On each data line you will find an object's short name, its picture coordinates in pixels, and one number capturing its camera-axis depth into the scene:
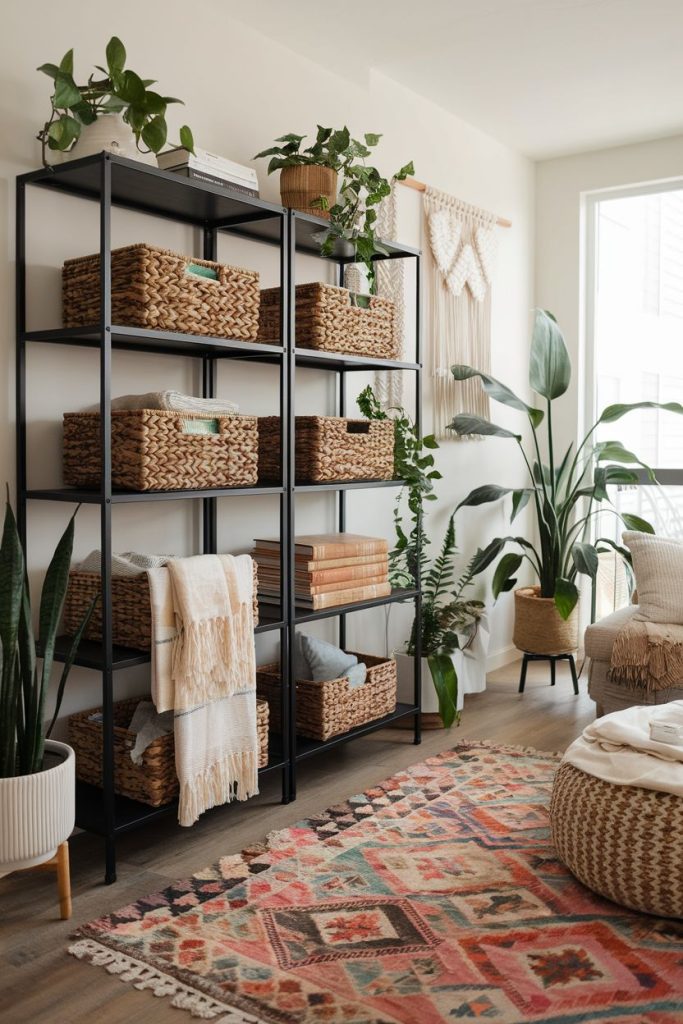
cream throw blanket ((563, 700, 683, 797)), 2.23
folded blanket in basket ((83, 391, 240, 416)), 2.52
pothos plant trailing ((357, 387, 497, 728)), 3.49
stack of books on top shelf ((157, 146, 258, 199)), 2.64
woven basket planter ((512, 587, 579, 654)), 4.31
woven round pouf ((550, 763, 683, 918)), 2.14
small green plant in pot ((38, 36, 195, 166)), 2.35
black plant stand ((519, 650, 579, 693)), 4.30
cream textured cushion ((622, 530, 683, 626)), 3.59
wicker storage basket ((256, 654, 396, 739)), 3.12
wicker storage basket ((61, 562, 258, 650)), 2.50
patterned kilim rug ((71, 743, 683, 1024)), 1.89
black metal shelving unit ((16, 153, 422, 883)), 2.37
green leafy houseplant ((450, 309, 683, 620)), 4.21
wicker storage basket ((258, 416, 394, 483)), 3.07
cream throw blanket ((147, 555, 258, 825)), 2.48
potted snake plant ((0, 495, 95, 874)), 2.14
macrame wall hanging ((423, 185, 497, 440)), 4.22
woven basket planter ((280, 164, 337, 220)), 3.08
